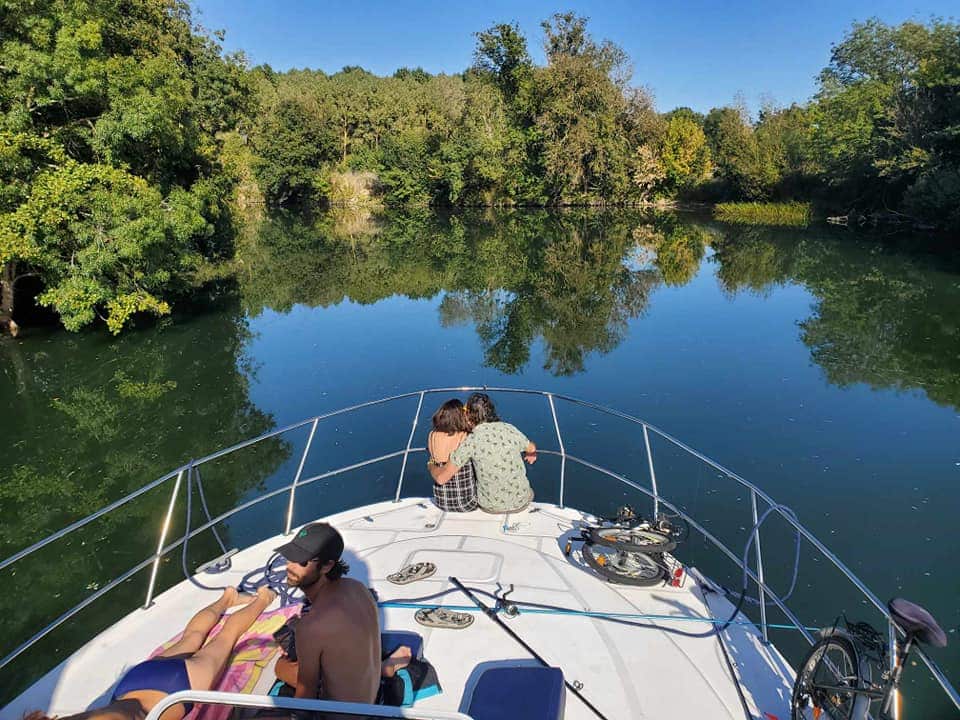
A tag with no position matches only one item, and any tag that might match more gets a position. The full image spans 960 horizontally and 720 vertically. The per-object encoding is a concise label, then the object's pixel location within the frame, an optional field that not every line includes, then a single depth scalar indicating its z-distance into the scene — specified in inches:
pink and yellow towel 109.3
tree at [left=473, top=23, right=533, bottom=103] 1861.5
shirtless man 100.3
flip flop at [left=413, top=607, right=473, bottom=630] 144.3
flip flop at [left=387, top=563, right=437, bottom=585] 164.1
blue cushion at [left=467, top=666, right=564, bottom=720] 102.6
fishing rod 120.6
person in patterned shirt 187.3
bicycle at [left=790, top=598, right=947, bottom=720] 93.7
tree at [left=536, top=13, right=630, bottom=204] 1765.5
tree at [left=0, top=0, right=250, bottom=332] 458.3
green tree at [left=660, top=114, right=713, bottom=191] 1966.0
